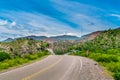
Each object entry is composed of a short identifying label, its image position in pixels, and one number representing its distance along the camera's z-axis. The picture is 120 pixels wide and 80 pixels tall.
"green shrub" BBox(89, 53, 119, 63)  18.88
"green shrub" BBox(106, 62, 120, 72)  12.25
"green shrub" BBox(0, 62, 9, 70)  10.90
